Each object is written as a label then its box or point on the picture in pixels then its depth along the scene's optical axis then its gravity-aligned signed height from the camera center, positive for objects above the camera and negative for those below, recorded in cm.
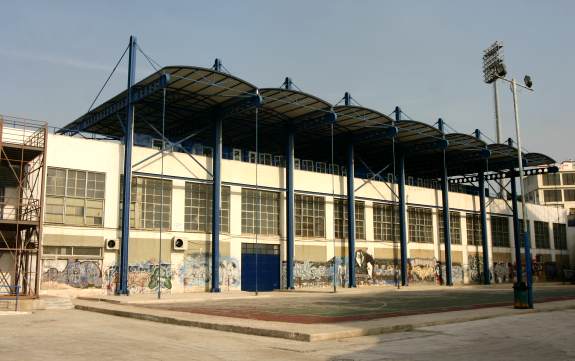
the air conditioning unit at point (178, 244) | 3758 +79
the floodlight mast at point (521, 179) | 2510 +344
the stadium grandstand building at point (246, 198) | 3375 +436
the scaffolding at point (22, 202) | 2773 +299
